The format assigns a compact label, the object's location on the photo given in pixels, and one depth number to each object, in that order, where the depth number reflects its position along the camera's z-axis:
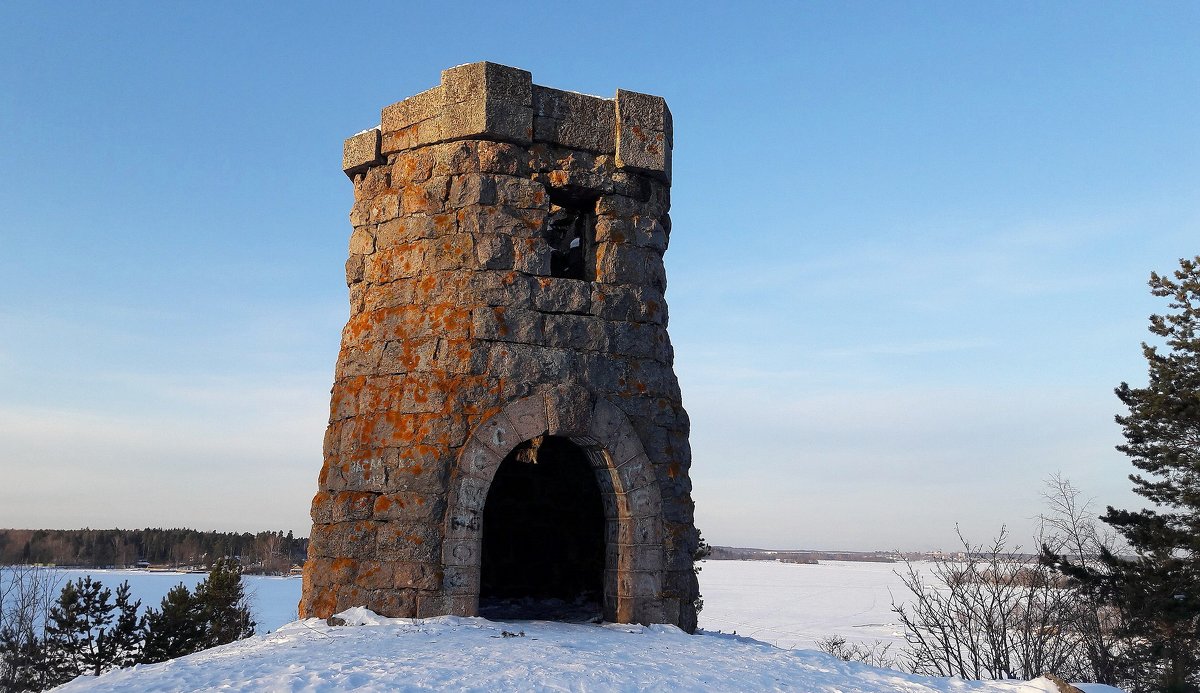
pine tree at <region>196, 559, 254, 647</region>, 19.38
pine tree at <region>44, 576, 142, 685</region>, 17.08
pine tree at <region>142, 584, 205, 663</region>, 17.52
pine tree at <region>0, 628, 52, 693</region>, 17.28
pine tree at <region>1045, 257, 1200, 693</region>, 14.33
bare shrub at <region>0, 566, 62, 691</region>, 17.64
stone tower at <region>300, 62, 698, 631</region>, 6.59
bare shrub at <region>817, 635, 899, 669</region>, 21.77
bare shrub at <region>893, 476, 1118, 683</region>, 13.13
